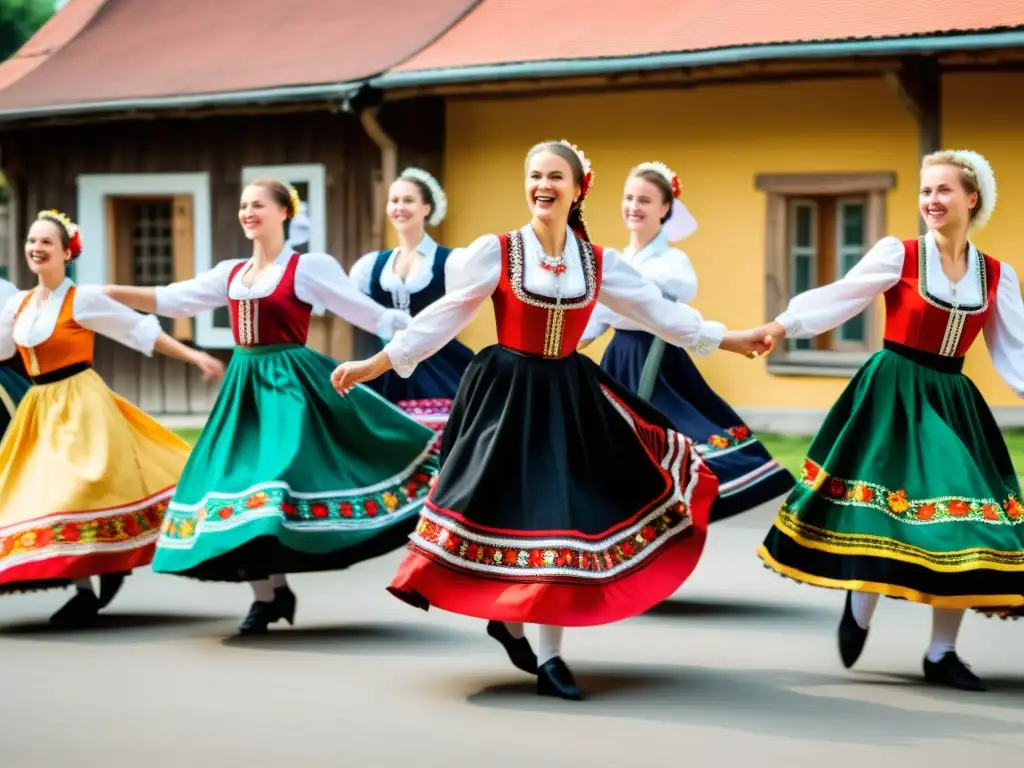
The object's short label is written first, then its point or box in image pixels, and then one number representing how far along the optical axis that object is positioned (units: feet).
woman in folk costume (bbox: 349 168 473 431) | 27.43
